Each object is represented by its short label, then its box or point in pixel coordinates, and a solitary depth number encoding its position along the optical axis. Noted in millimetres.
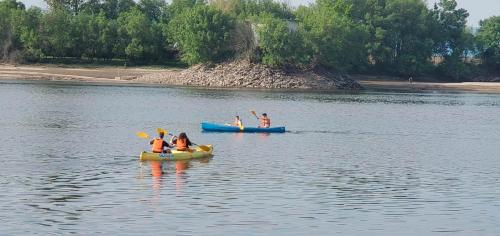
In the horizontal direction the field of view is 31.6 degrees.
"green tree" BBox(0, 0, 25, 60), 138500
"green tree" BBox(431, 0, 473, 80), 165250
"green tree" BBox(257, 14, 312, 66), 130875
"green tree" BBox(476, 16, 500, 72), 174875
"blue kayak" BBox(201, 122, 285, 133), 61669
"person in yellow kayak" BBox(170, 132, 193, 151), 46266
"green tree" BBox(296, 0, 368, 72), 137625
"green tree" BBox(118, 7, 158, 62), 138875
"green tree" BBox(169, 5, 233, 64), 132250
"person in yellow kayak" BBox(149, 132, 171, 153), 44688
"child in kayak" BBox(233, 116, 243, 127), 61775
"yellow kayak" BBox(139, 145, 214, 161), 44188
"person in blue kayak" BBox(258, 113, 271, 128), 63094
